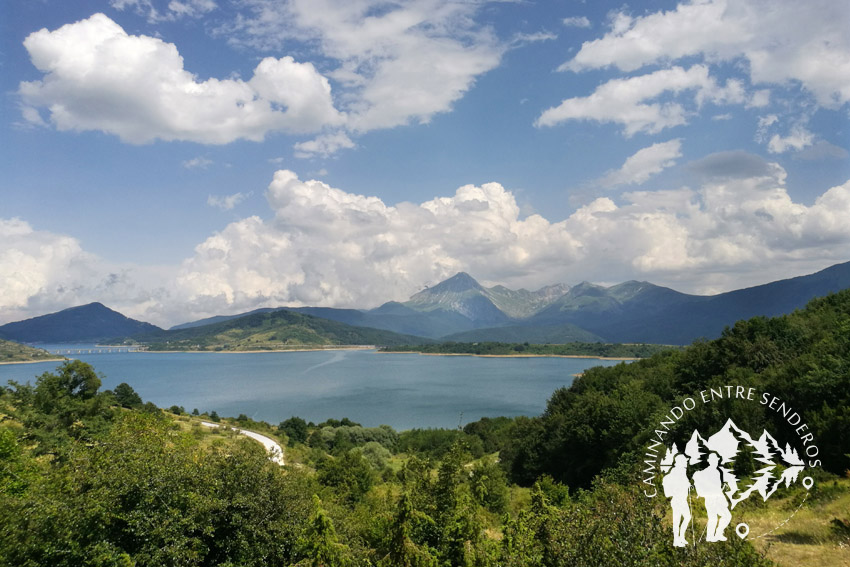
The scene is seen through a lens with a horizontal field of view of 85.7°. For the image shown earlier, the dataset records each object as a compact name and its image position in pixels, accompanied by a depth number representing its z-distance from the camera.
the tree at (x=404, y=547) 8.66
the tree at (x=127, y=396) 53.94
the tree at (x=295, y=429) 55.07
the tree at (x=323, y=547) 9.05
